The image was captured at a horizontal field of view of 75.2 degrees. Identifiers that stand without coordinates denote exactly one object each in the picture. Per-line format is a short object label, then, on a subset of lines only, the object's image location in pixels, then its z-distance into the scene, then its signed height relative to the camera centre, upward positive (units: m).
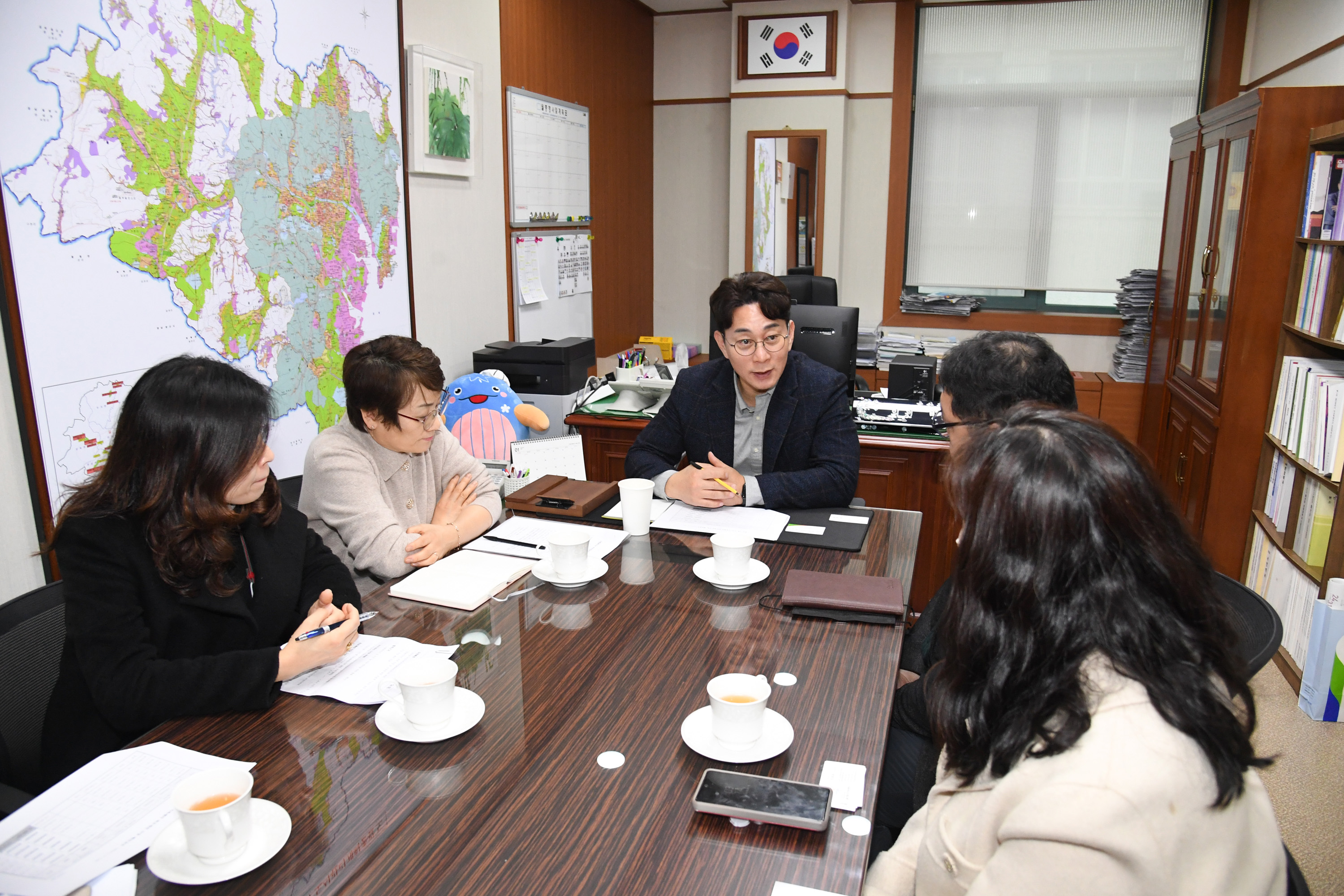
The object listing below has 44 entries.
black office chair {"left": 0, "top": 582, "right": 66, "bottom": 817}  1.37 -0.67
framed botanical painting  3.09 +0.51
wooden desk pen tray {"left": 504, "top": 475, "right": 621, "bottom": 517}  2.15 -0.59
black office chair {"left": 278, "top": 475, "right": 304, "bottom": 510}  2.55 -0.68
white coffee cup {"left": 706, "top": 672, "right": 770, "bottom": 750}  1.13 -0.59
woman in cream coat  0.79 -0.42
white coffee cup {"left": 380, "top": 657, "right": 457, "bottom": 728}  1.18 -0.58
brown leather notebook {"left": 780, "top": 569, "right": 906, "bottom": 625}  1.57 -0.61
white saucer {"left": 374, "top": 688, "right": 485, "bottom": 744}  1.18 -0.63
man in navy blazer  2.28 -0.46
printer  3.46 -0.45
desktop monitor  3.42 -0.30
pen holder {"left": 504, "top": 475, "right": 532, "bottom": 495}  2.47 -0.64
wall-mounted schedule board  3.83 +0.44
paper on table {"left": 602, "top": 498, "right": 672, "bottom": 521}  2.13 -0.62
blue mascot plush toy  3.03 -0.55
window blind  5.05 +0.69
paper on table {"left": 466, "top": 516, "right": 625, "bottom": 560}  1.90 -0.63
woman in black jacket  1.28 -0.51
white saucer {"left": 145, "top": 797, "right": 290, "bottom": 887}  0.93 -0.64
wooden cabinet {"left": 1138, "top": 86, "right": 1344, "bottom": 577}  3.04 -0.12
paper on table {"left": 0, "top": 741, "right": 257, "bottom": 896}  0.94 -0.65
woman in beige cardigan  1.85 -0.49
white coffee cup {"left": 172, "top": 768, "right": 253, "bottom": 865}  0.93 -0.59
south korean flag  5.11 +1.22
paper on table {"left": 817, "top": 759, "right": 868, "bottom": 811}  1.07 -0.65
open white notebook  1.64 -0.63
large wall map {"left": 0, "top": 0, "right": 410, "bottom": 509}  1.87 +0.15
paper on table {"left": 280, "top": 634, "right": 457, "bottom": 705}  1.31 -0.64
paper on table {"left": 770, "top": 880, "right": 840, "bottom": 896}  0.92 -0.66
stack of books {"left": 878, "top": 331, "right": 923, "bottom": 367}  5.29 -0.53
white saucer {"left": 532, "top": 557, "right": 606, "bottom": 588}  1.72 -0.62
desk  3.11 -0.83
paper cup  1.98 -0.56
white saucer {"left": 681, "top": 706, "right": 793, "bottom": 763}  1.14 -0.63
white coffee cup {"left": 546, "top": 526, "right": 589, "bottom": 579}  1.71 -0.57
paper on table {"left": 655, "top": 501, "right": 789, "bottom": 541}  2.04 -0.62
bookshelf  2.74 -0.57
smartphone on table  1.01 -0.63
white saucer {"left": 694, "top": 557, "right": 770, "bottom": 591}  1.69 -0.62
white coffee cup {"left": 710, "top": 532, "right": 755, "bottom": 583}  1.70 -0.57
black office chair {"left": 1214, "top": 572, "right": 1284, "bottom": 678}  1.32 -0.57
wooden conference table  0.95 -0.65
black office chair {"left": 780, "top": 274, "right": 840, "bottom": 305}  4.48 -0.17
